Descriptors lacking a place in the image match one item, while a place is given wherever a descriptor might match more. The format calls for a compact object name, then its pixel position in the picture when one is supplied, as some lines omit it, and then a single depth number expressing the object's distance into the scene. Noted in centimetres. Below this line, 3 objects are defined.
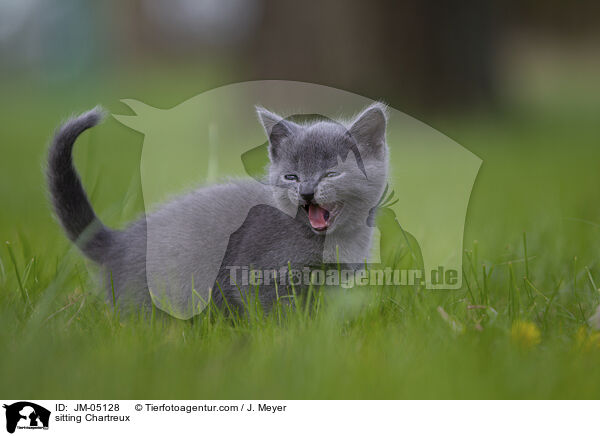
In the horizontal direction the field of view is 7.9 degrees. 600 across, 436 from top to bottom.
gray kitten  232
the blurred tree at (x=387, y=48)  364
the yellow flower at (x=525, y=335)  225
